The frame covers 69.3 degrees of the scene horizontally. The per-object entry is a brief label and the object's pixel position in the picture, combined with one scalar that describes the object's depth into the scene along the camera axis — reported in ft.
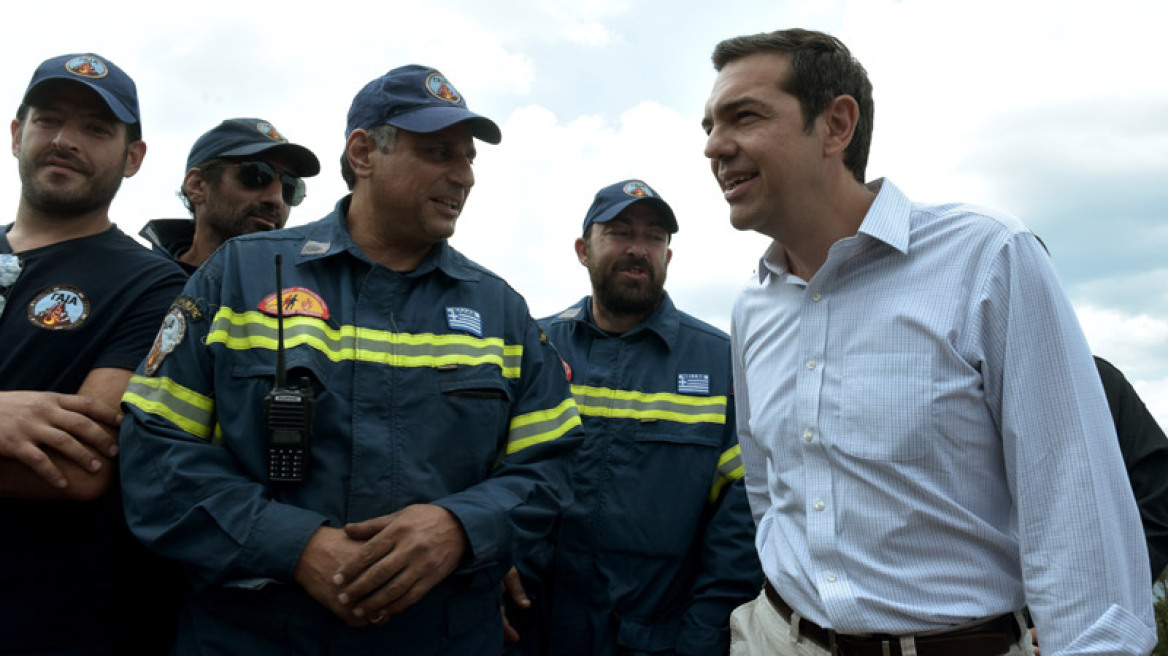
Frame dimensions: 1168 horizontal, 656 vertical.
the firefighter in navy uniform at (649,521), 11.46
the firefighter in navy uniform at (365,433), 7.34
